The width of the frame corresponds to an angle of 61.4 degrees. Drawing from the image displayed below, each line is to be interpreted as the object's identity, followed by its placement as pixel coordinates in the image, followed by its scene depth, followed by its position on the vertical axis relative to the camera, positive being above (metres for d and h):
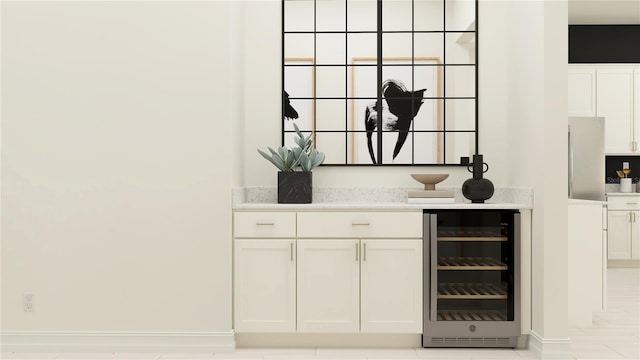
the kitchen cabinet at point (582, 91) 6.17 +0.98
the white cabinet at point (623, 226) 6.08 -0.56
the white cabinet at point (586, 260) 3.56 -0.56
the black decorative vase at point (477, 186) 3.43 -0.06
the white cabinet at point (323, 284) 3.20 -0.64
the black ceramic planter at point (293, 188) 3.42 -0.08
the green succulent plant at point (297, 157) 3.43 +0.12
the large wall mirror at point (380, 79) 3.74 +0.67
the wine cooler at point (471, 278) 3.21 -0.61
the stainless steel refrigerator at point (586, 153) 6.02 +0.26
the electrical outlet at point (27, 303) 3.18 -0.76
